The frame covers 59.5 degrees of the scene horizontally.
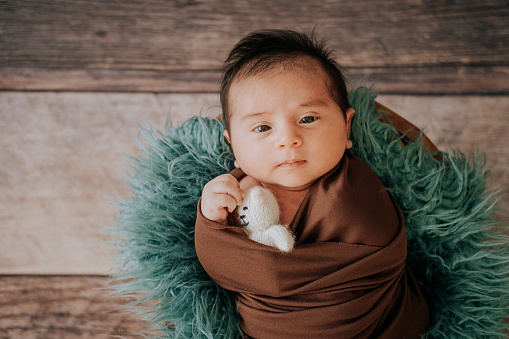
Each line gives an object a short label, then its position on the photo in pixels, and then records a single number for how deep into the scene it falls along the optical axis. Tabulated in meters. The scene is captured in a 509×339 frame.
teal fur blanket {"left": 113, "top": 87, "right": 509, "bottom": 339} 1.00
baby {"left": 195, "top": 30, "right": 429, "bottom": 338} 0.90
